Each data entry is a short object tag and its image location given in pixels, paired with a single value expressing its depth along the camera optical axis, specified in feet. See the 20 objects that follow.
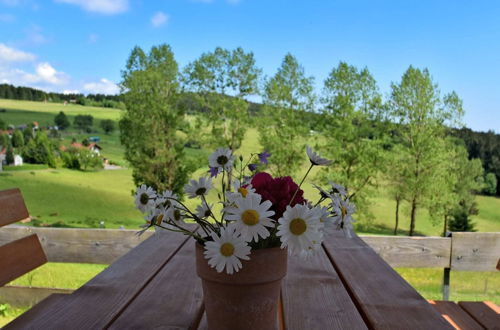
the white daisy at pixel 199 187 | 2.64
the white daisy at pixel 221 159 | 2.67
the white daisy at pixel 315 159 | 2.44
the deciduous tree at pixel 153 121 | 52.95
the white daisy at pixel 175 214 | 2.66
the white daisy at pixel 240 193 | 2.16
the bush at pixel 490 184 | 74.89
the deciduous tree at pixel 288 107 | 52.34
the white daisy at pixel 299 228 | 2.02
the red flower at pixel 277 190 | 2.27
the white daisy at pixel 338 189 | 2.64
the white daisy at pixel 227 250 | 2.09
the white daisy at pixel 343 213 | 2.36
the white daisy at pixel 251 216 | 2.04
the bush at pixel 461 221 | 68.80
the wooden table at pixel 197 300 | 2.77
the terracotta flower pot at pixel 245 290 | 2.27
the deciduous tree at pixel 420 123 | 53.47
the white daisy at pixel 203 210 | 2.65
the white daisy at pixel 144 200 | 2.69
